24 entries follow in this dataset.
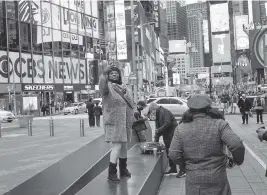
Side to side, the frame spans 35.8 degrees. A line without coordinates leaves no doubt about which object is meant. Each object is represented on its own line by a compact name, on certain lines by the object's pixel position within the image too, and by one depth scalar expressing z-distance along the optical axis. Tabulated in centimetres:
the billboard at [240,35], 14575
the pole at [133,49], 2897
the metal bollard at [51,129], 1666
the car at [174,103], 2755
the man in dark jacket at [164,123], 770
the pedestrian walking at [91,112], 2134
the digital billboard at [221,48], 16138
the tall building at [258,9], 10885
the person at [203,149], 348
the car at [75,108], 4614
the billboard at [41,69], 4409
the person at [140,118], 908
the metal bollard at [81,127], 1595
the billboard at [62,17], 4888
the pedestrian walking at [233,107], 3066
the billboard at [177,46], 16200
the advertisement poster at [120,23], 8150
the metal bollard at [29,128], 1742
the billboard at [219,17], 16200
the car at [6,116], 2861
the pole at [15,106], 4011
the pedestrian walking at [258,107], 2041
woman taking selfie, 560
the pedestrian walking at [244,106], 2070
